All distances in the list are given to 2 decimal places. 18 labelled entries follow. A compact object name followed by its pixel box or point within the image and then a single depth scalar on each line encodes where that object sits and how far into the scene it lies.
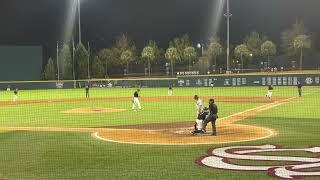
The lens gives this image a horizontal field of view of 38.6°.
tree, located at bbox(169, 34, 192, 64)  99.94
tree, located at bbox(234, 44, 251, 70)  90.00
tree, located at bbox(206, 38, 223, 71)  92.75
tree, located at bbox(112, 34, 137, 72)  101.66
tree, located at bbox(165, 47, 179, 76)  95.69
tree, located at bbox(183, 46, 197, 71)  97.00
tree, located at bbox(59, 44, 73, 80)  89.06
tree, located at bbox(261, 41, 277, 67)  89.06
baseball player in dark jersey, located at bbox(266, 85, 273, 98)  38.62
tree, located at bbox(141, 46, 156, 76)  95.19
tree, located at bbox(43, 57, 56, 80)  85.94
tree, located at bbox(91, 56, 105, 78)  93.19
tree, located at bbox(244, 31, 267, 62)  93.25
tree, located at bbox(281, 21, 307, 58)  86.74
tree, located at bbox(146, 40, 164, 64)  99.31
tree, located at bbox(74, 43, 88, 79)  87.74
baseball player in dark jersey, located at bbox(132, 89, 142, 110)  30.90
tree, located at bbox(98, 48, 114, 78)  99.56
